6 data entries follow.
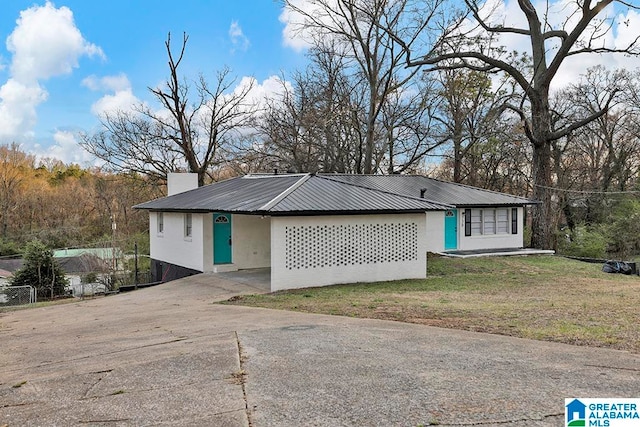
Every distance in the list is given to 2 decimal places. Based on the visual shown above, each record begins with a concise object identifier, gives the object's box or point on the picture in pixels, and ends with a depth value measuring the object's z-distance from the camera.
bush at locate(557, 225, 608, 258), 27.14
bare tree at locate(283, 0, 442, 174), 28.23
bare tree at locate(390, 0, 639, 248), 22.36
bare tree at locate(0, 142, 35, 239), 40.84
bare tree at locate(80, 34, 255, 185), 31.23
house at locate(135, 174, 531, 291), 13.36
